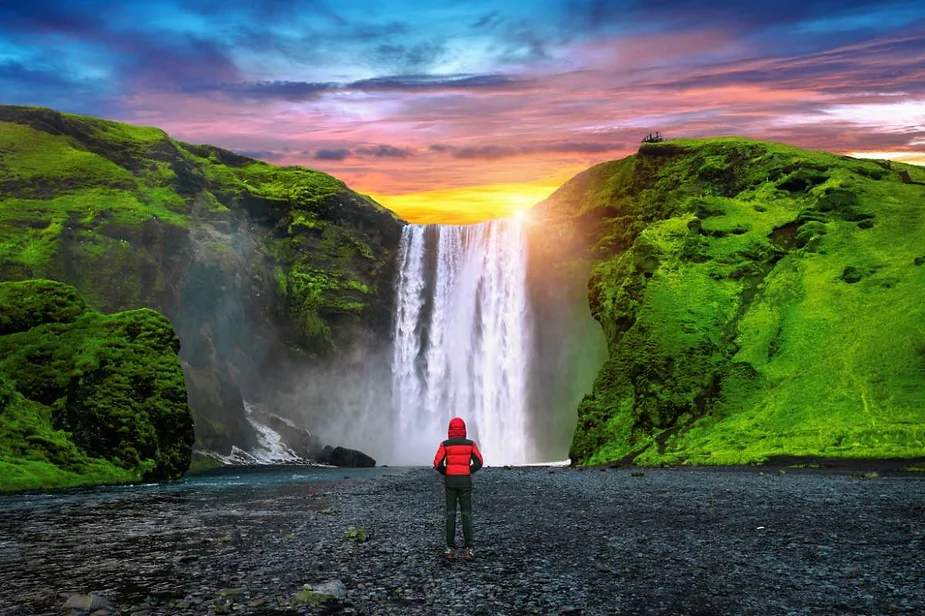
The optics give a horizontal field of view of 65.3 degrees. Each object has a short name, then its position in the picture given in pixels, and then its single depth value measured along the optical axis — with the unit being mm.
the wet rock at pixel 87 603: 12172
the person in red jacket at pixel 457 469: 16750
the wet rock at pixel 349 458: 81250
